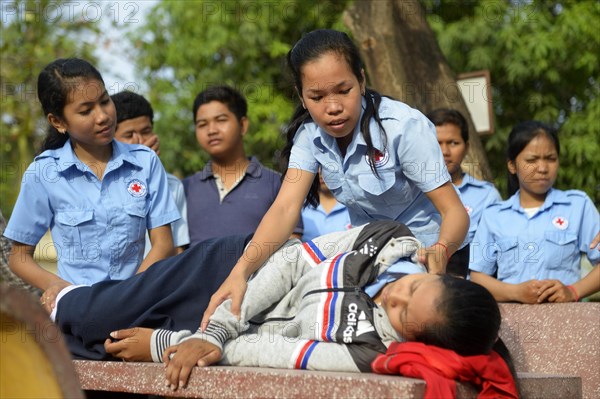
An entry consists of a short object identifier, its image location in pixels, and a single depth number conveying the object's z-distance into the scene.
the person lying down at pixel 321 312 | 2.54
